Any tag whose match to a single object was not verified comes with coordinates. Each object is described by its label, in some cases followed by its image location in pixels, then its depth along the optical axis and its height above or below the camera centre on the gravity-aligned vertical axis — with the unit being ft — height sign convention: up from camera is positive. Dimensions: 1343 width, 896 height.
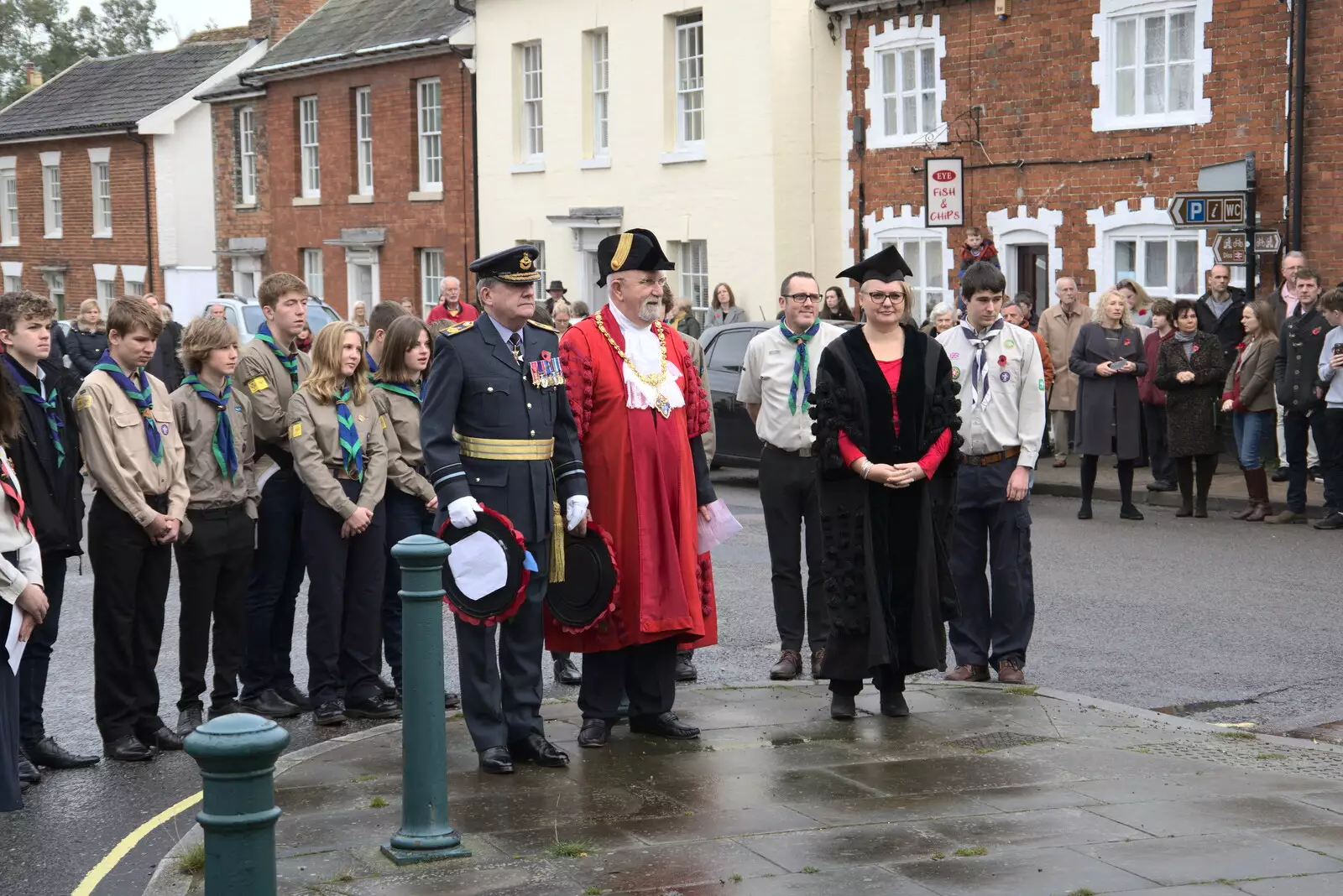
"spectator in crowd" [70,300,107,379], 68.80 -1.13
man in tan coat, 63.21 -1.55
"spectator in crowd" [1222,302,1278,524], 53.21 -3.09
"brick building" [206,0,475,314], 108.99 +10.45
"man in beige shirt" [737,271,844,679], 31.12 -2.75
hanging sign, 73.72 +4.39
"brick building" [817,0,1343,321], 63.77 +6.93
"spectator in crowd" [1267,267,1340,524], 50.93 -2.79
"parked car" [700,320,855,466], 63.16 -3.40
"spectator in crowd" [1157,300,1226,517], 52.49 -3.16
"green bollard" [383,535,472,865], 19.54 -4.54
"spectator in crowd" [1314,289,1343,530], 49.65 -3.10
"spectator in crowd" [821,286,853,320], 73.26 -0.34
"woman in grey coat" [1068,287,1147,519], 53.11 -2.99
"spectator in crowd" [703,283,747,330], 83.82 -0.28
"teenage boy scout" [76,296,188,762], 25.54 -2.95
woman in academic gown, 26.05 -2.95
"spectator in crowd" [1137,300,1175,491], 54.24 -3.55
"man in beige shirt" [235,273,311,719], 28.68 -3.23
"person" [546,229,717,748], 24.85 -2.66
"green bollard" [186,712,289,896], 13.94 -4.01
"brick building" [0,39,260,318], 136.67 +10.92
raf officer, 23.62 -2.03
